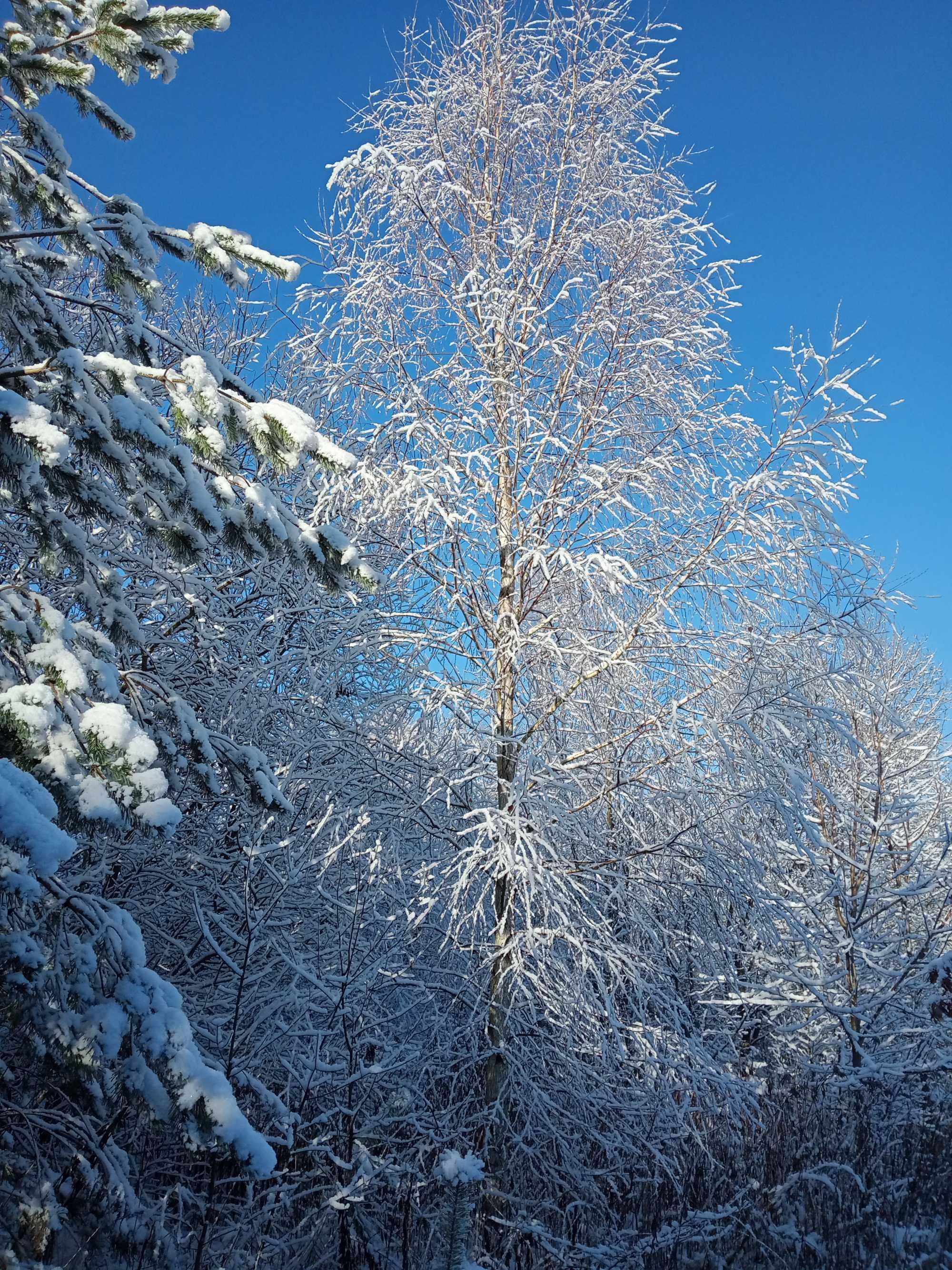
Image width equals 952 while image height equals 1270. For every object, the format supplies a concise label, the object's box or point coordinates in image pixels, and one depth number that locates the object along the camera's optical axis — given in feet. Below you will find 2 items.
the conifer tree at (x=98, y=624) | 7.80
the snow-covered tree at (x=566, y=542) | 15.07
